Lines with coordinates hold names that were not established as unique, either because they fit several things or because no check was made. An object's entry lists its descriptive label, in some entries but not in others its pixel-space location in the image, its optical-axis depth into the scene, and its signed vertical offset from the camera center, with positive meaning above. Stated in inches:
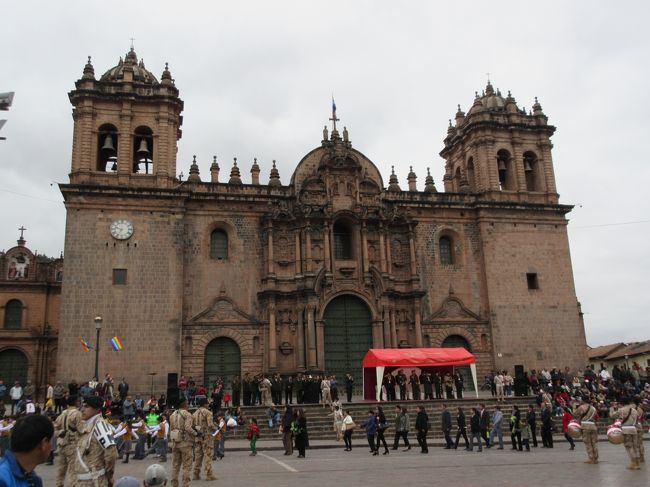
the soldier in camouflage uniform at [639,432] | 527.2 -39.3
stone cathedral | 1147.3 +271.6
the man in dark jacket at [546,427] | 737.0 -45.2
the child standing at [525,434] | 715.4 -50.0
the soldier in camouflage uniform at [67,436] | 342.7 -14.7
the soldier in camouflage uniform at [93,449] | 275.7 -17.9
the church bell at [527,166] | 1475.1 +511.7
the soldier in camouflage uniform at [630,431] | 519.5 -37.5
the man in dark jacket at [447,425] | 758.5 -38.0
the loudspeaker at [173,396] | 997.2 +12.7
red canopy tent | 992.9 +52.4
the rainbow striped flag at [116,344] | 1099.9 +106.9
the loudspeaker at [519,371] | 1122.4 +33.8
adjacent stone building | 1529.3 +231.3
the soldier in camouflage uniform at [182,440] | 459.8 -26.4
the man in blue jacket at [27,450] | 147.6 -9.3
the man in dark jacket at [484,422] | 743.9 -35.9
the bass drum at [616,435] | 527.8 -40.7
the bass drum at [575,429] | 575.2 -37.3
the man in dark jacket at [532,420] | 749.9 -35.4
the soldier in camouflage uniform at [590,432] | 564.4 -39.9
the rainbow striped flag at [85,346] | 1088.8 +104.7
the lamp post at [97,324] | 940.6 +122.7
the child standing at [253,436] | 713.0 -38.7
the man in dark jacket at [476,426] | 722.2 -38.6
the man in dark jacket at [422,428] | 708.0 -38.0
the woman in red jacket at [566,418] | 790.2 -37.6
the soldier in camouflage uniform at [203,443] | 509.0 -32.6
